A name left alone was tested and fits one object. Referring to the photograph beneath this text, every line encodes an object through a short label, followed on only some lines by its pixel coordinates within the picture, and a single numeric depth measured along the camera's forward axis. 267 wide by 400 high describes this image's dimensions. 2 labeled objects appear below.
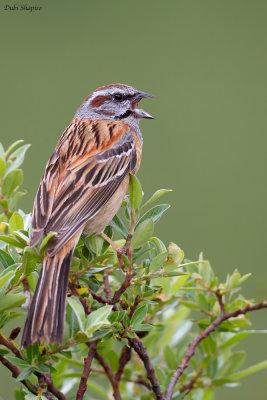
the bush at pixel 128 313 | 4.72
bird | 4.91
